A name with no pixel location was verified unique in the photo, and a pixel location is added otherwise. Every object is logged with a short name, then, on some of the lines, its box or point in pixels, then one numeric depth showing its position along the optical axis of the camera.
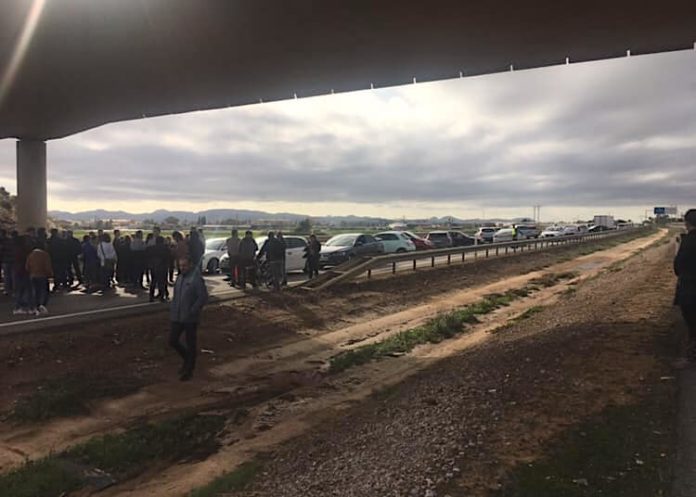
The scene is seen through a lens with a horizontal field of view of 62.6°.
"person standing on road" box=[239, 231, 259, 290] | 17.56
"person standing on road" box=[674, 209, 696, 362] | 7.29
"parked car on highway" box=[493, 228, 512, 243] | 50.29
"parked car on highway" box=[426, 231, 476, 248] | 39.31
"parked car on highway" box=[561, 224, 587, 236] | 68.25
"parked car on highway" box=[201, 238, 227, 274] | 23.48
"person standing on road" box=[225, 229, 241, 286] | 17.86
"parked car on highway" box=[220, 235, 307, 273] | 22.69
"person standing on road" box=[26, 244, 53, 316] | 12.32
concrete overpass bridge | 13.09
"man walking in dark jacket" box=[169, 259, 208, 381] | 8.70
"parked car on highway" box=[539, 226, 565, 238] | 63.88
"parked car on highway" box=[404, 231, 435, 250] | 34.88
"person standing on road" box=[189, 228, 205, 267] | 15.09
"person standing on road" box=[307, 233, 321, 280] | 20.27
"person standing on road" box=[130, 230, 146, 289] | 16.96
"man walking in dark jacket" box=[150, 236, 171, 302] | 14.51
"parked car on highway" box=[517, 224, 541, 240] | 58.70
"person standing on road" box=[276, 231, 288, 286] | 17.33
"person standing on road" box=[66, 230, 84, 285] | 16.81
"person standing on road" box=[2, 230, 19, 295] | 14.05
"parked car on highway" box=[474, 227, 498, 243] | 50.94
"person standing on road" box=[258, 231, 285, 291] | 17.03
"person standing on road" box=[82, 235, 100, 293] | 17.19
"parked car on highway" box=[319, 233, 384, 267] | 25.59
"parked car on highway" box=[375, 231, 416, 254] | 30.83
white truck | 110.41
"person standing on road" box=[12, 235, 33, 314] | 12.70
